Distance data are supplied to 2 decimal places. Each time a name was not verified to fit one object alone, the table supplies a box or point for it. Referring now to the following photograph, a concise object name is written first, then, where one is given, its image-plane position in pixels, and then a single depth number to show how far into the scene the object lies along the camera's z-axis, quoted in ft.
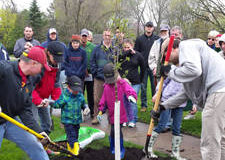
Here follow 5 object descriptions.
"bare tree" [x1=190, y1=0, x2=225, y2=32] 40.83
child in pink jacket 13.79
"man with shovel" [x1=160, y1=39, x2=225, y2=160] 9.04
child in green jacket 13.78
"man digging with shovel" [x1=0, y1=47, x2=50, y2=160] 9.14
